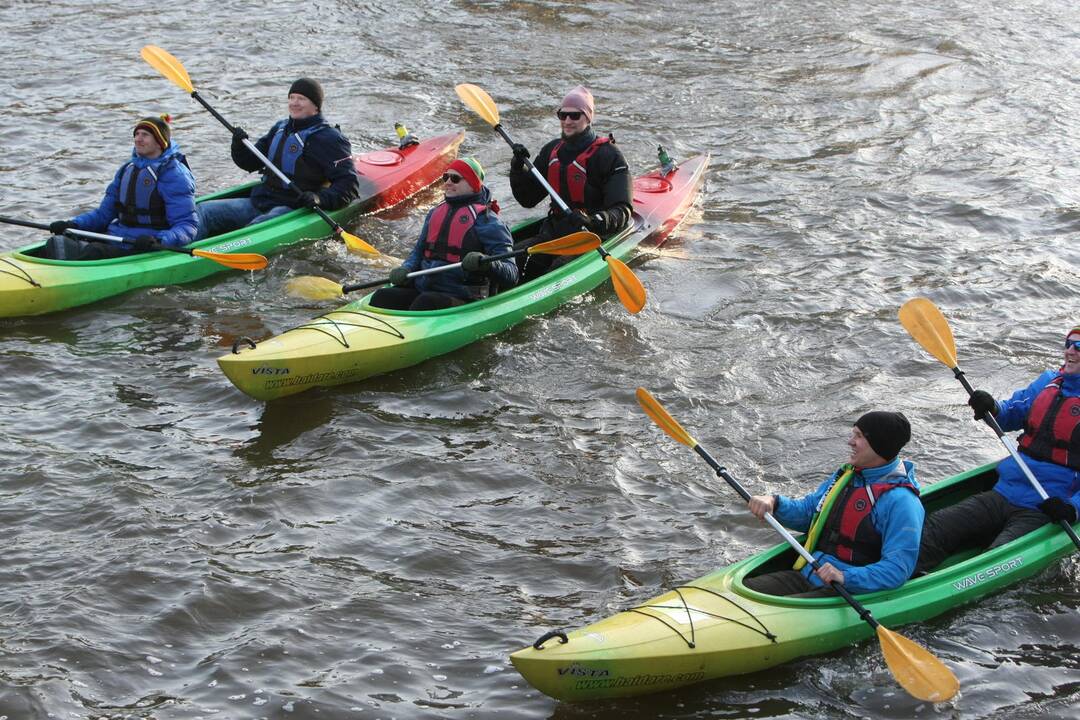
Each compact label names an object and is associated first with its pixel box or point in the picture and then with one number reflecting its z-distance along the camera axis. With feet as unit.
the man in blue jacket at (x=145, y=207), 54.03
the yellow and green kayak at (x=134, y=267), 52.75
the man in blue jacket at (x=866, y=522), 33.53
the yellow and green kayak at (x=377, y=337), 46.14
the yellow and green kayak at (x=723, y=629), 31.04
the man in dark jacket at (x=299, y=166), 60.13
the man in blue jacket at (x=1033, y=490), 37.01
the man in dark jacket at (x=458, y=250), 50.09
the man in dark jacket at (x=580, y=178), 55.93
